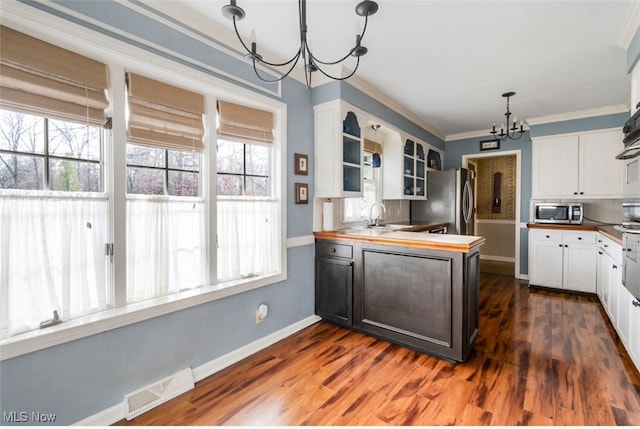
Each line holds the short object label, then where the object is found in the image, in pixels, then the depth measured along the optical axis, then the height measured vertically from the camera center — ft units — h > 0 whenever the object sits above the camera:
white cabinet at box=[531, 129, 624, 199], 13.50 +1.98
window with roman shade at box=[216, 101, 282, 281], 7.91 +0.34
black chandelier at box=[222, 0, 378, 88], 4.13 +2.82
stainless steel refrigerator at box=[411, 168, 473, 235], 15.61 +0.28
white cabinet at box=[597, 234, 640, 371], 7.19 -2.81
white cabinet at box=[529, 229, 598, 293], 12.99 -2.51
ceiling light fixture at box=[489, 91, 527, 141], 11.57 +4.22
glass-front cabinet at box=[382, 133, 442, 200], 14.03 +1.97
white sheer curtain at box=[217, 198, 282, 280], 7.94 -0.86
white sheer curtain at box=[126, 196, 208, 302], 6.28 -0.89
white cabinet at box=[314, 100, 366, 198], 9.66 +2.01
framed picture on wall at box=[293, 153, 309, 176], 9.55 +1.47
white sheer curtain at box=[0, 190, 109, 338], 4.75 -0.85
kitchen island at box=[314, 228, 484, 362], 7.52 -2.33
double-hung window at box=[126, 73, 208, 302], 6.25 +0.40
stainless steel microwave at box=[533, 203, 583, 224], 13.88 -0.34
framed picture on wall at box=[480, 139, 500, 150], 16.94 +3.68
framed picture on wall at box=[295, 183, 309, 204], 9.58 +0.49
